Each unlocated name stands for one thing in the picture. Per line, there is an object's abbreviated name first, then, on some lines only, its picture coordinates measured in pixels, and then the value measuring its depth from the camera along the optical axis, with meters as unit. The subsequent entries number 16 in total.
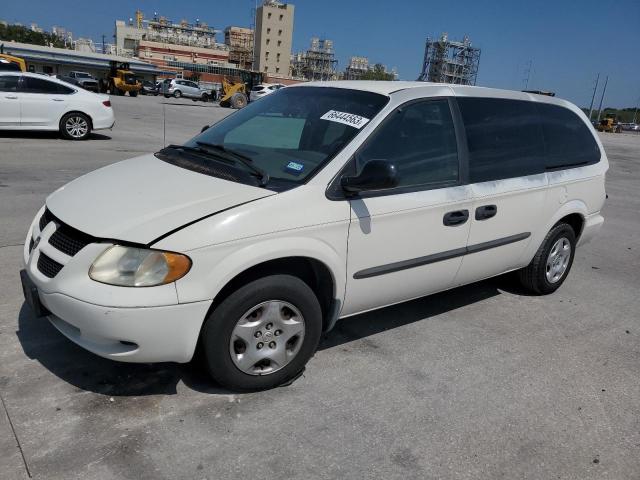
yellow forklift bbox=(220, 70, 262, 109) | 36.72
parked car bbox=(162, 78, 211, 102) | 46.22
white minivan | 2.66
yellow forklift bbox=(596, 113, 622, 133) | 56.97
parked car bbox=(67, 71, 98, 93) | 42.88
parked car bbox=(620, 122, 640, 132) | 67.96
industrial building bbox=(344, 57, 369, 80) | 187.93
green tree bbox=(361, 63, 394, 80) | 111.94
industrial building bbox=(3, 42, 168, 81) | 65.00
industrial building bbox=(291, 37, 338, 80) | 145.50
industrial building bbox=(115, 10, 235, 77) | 112.56
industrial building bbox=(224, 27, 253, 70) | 127.56
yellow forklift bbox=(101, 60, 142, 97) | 42.09
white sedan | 11.86
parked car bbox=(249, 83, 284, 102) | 42.72
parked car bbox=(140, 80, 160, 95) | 51.44
